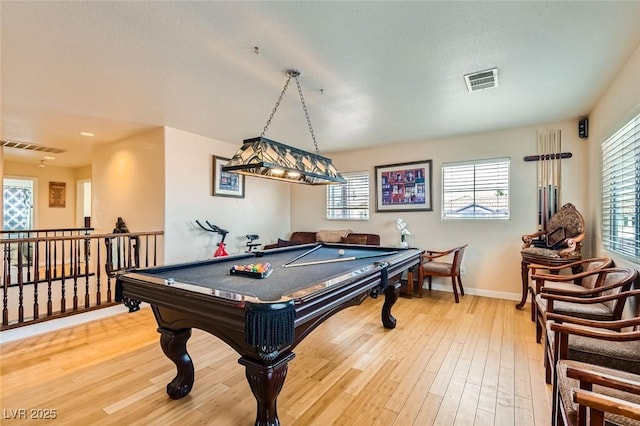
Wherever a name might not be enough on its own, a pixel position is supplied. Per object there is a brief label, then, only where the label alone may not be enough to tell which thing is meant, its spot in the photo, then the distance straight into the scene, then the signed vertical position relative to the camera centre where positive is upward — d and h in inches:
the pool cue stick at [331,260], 107.8 -18.3
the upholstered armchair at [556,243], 133.8 -14.0
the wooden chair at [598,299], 82.1 -24.6
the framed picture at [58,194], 304.2 +17.8
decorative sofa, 209.6 -18.6
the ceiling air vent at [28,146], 205.4 +47.1
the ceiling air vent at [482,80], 105.3 +49.8
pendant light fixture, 98.3 +18.0
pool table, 54.6 -19.4
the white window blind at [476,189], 177.3 +15.4
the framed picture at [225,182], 199.8 +21.0
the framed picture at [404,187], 201.6 +18.9
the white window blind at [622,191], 91.4 +8.4
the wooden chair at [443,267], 170.6 -31.5
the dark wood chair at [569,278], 106.8 -24.1
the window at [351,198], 230.4 +11.7
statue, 194.6 -10.1
